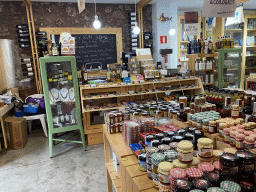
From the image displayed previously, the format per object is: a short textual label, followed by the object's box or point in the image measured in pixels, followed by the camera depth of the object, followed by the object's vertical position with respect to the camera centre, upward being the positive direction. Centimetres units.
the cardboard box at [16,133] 394 -124
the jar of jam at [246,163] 105 -53
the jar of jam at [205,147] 123 -52
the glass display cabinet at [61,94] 365 -51
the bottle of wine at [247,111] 173 -45
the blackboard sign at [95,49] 646 +56
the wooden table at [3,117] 388 -92
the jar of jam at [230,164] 102 -52
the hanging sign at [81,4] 304 +95
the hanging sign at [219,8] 242 +65
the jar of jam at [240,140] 134 -53
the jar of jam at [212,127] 163 -53
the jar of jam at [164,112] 222 -53
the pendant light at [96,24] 512 +106
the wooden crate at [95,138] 409 -146
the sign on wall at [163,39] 694 +84
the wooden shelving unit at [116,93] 395 -58
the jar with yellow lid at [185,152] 115 -51
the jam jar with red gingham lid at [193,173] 103 -57
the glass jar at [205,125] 169 -53
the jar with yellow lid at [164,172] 109 -59
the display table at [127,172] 127 -74
